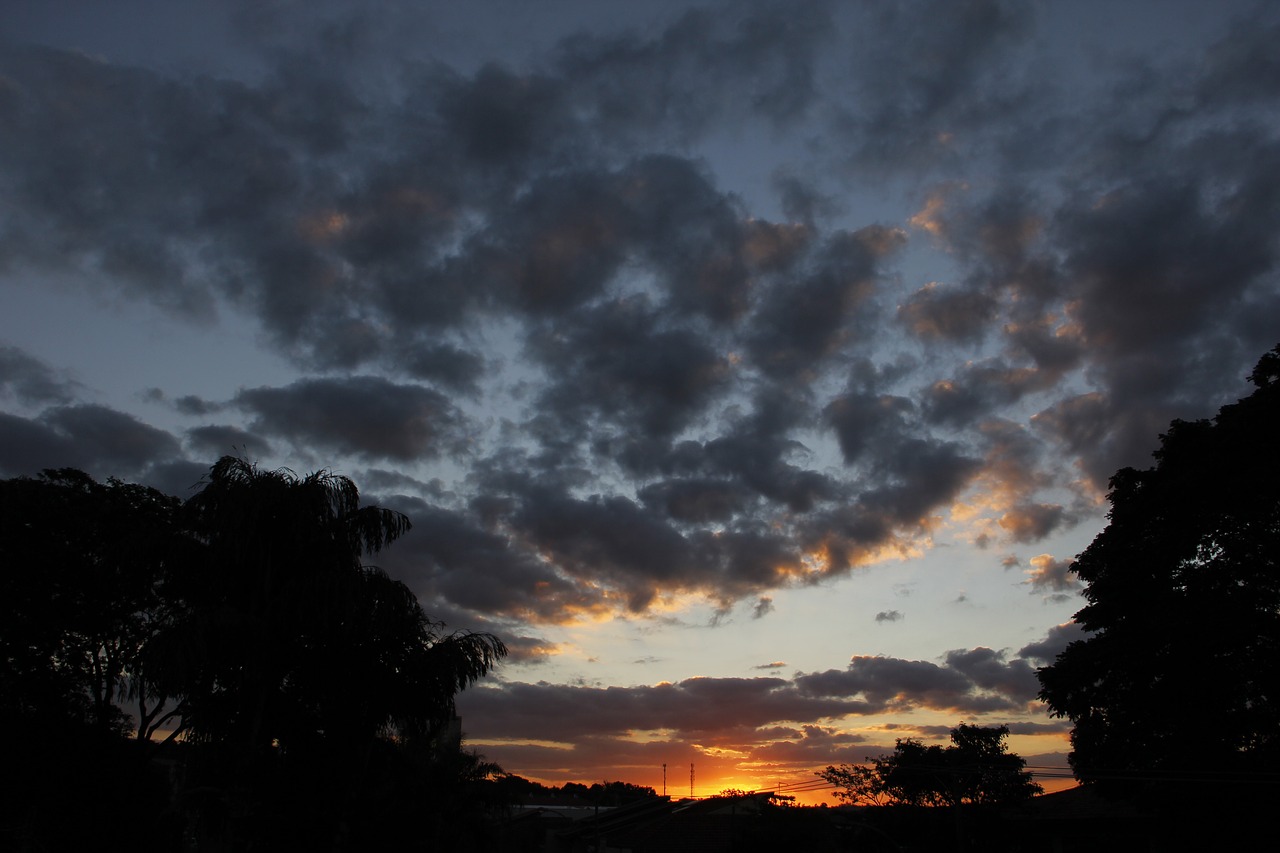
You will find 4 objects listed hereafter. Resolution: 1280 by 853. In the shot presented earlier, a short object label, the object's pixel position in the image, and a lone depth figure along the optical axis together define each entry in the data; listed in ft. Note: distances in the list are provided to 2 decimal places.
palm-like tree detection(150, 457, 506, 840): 75.61
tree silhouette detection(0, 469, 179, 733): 87.56
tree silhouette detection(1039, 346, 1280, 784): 88.94
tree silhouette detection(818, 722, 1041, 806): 176.45
